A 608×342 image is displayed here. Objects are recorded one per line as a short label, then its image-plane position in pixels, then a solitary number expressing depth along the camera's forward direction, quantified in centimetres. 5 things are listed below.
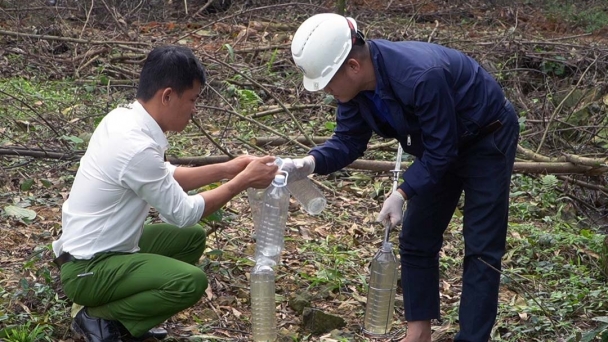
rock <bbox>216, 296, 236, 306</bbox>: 455
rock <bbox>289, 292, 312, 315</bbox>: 453
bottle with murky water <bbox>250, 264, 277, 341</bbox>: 416
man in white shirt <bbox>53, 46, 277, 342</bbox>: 361
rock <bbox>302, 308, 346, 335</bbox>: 433
